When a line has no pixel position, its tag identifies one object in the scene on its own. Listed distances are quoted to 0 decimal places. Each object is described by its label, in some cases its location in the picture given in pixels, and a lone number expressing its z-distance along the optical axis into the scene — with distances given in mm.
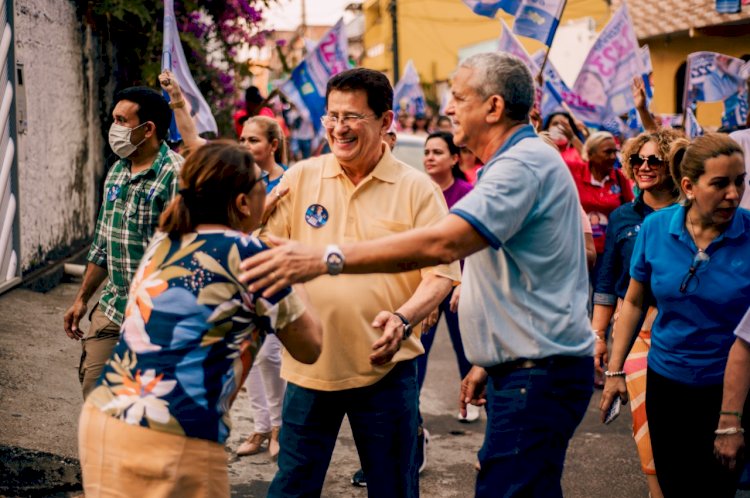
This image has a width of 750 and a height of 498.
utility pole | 30547
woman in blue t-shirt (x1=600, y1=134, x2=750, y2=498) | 4141
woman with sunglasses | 5539
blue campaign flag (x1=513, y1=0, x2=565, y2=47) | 9180
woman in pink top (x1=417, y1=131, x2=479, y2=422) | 7344
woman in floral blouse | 2791
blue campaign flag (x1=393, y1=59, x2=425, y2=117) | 19688
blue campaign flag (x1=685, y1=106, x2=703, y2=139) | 9023
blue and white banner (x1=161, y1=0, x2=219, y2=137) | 6582
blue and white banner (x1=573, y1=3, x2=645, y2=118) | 11086
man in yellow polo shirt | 4000
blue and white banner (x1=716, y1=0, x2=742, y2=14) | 12866
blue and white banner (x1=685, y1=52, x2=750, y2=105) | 10633
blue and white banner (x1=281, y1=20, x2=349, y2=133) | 12109
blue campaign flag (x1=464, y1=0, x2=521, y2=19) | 9539
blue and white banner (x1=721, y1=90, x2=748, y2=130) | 10914
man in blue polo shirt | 3201
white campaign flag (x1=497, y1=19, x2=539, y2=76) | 10484
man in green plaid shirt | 4785
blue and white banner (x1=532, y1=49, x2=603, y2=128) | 11484
